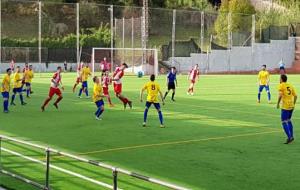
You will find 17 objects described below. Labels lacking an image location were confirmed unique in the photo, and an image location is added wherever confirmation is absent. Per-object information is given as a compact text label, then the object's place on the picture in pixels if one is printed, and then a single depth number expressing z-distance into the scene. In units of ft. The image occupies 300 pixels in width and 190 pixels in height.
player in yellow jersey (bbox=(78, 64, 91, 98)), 101.65
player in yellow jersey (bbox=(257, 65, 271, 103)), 93.11
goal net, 194.80
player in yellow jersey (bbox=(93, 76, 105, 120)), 68.54
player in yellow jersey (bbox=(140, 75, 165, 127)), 61.36
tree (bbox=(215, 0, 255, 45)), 228.84
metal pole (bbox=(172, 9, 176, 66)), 212.58
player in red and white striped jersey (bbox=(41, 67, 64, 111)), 79.97
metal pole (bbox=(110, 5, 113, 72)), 195.16
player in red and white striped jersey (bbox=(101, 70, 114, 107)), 85.70
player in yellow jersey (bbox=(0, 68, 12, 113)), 76.85
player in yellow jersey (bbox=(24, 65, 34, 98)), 99.40
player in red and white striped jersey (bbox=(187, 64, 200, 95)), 107.65
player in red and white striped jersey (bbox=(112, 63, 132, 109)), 87.84
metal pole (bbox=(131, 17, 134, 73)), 204.56
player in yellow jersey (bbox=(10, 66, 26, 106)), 87.45
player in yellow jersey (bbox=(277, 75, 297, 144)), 51.55
